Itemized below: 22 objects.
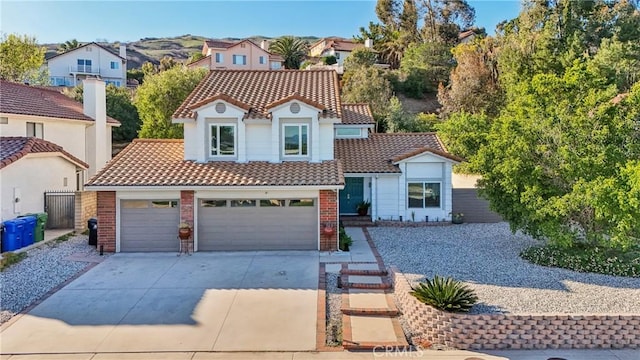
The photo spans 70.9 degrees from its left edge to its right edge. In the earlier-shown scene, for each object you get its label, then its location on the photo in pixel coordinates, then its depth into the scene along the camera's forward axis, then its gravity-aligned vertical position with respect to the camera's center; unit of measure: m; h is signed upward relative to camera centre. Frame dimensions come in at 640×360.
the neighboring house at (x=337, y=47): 69.32 +20.72
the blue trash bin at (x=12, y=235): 16.27 -2.12
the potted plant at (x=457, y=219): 21.94 -2.09
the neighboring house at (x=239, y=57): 63.25 +16.94
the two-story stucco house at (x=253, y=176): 16.36 +0.02
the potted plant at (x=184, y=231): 16.00 -1.94
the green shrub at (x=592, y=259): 13.21 -2.57
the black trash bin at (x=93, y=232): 17.22 -2.11
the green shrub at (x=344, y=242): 16.62 -2.47
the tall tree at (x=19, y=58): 44.62 +11.95
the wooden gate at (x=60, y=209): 20.33 -1.46
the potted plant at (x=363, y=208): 22.12 -1.56
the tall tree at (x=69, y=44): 88.00 +26.64
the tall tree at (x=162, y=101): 31.73 +5.42
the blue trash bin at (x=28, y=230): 16.95 -2.02
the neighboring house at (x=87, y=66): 62.81 +15.91
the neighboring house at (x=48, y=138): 18.75 +2.20
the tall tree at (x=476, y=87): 38.94 +7.85
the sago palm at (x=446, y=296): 9.44 -2.58
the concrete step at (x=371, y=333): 8.86 -3.27
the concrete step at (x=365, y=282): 12.19 -2.94
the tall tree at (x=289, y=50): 67.75 +19.31
